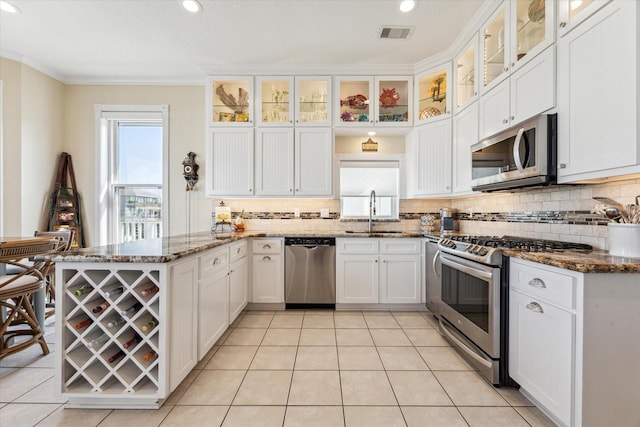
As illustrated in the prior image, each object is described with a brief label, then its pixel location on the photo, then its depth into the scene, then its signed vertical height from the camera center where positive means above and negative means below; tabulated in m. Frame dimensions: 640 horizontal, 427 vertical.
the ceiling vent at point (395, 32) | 2.78 +1.76
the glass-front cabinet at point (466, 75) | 2.81 +1.43
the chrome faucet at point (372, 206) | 3.79 +0.08
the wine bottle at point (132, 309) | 1.63 -0.57
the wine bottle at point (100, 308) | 1.64 -0.56
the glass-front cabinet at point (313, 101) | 3.59 +1.40
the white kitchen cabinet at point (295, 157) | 3.59 +0.67
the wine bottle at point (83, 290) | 1.60 -0.45
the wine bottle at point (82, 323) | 1.62 -0.64
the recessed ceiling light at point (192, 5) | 2.43 +1.75
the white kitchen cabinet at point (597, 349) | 1.34 -0.63
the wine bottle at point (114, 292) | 1.61 -0.46
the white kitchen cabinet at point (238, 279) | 2.79 -0.71
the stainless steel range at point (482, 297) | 1.90 -0.61
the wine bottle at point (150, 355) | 1.67 -0.85
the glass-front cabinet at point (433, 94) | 3.33 +1.42
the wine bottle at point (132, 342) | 1.64 -0.76
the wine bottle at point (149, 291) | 1.63 -0.47
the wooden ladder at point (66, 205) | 3.64 +0.06
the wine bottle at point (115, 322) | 1.63 -0.65
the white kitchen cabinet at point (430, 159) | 3.32 +0.63
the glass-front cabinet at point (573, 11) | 1.56 +1.15
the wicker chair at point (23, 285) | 2.00 -0.55
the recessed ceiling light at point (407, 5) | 2.42 +1.76
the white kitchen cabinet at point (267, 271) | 3.42 -0.71
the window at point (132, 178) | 3.98 +0.45
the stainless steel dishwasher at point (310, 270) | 3.40 -0.69
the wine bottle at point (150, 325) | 1.63 -0.66
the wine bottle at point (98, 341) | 1.63 -0.75
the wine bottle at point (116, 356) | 1.65 -0.85
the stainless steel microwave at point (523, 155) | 1.84 +0.41
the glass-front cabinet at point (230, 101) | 3.60 +1.39
